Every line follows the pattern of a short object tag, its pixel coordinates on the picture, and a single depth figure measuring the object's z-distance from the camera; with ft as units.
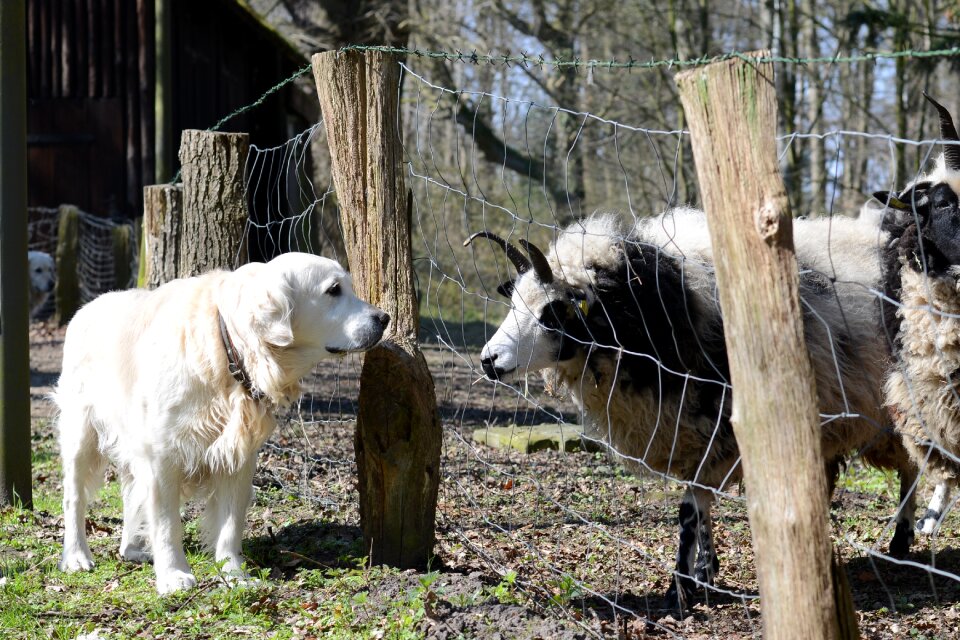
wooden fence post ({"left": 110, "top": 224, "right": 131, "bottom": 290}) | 49.01
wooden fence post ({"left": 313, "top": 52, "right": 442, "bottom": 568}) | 13.37
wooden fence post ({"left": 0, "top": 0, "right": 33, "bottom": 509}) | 17.66
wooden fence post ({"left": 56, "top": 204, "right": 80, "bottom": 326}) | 48.08
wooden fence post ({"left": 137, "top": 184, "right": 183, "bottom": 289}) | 20.80
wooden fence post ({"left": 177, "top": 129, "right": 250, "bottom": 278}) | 19.29
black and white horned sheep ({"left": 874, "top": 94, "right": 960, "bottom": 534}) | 11.74
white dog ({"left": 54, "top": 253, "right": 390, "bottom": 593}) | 13.41
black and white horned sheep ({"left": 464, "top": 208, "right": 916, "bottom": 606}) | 13.88
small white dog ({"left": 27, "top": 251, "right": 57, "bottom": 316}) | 47.11
